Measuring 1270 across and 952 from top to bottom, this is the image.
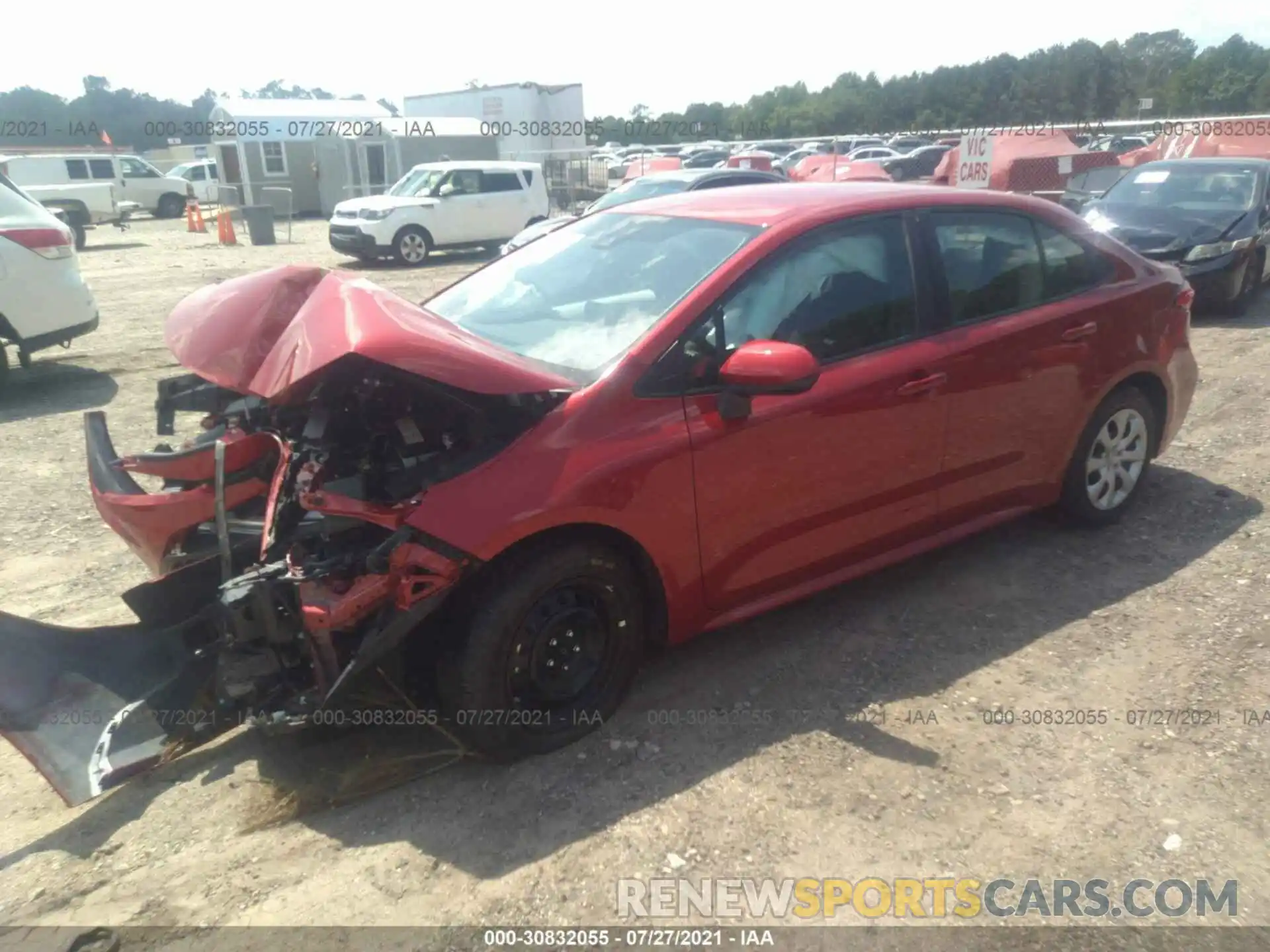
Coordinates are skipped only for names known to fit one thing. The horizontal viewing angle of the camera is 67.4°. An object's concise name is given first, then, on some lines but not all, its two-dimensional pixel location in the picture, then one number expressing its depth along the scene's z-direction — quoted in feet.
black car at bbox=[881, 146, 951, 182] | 99.91
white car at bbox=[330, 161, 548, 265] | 56.44
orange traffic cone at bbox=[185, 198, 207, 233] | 83.97
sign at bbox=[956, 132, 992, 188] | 56.75
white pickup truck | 76.23
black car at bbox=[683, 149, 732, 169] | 102.78
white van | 83.15
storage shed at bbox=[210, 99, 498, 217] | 92.68
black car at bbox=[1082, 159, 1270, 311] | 31.81
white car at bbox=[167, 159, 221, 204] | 106.93
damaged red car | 9.41
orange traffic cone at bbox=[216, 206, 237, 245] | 70.90
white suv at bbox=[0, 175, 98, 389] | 24.94
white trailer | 96.22
